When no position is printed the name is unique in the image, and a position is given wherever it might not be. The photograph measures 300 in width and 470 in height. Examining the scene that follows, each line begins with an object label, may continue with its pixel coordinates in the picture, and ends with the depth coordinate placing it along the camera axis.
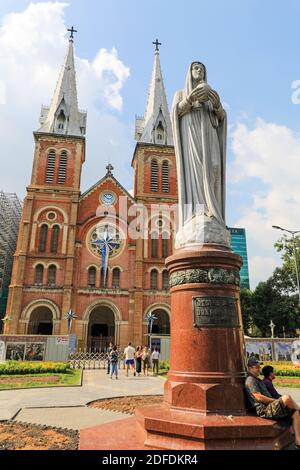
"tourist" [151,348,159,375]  18.29
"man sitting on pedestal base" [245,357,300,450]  4.10
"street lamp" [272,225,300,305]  23.28
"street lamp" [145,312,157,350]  31.10
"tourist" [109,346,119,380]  15.76
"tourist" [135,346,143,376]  17.98
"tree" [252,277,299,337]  37.91
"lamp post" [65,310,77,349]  27.90
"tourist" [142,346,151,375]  18.39
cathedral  31.50
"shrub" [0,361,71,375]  15.87
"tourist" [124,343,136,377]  17.56
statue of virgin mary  5.83
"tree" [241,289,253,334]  40.42
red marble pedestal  3.94
